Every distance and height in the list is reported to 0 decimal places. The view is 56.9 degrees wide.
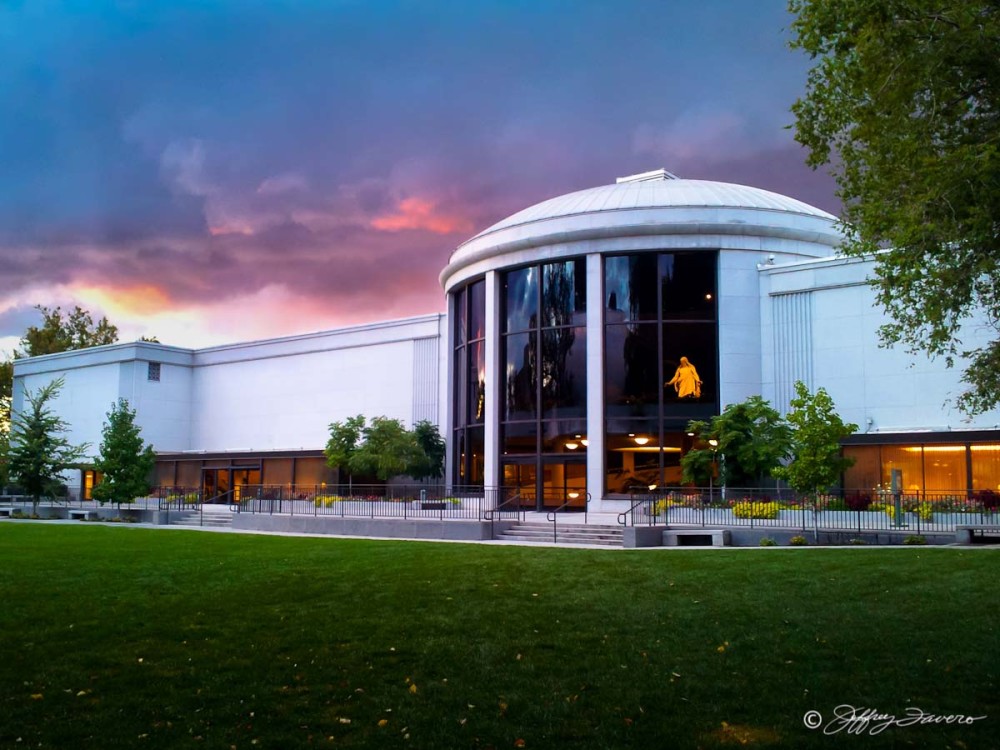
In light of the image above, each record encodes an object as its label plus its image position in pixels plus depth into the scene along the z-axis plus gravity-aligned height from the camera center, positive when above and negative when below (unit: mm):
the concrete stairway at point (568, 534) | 27750 -1999
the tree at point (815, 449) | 26703 +665
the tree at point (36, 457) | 46750 +465
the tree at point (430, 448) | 45406 +1050
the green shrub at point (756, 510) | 27906 -1155
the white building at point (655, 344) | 34781 +5306
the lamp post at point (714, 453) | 33750 +665
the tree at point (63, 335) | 87312 +12615
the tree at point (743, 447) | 32469 +875
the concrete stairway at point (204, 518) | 39344 -2238
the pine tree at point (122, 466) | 44781 +50
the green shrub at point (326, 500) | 37594 -1292
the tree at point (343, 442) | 46500 +1352
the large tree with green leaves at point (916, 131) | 11445 +4762
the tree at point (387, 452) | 43125 +803
